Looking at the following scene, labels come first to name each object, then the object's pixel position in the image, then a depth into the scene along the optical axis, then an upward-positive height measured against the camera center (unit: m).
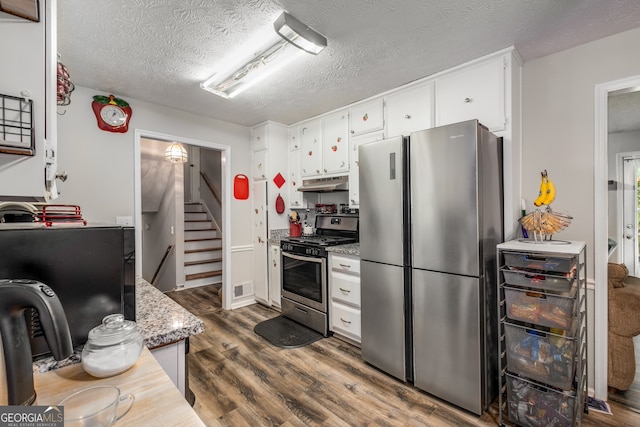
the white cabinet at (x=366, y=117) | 2.86 +1.03
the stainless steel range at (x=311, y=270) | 2.94 -0.64
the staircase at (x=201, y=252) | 4.99 -0.70
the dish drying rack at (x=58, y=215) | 1.28 +0.01
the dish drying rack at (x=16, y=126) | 0.69 +0.23
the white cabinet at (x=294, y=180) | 3.80 +0.47
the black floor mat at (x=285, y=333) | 2.79 -1.29
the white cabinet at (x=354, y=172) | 3.09 +0.46
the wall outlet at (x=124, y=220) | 2.84 -0.04
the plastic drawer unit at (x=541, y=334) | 1.59 -0.76
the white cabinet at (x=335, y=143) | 3.21 +0.84
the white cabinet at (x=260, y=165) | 3.76 +0.68
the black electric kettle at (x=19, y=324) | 0.58 -0.23
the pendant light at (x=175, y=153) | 4.21 +0.95
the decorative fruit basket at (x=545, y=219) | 1.79 -0.06
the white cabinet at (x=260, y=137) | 3.74 +1.07
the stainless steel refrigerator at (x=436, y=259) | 1.79 -0.34
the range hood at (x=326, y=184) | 3.22 +0.35
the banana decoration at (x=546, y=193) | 1.86 +0.11
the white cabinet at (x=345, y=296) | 2.62 -0.82
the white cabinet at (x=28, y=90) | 0.71 +0.34
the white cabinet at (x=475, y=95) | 2.07 +0.93
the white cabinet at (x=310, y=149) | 3.52 +0.85
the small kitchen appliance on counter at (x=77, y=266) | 0.76 -0.15
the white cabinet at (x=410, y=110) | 2.47 +0.96
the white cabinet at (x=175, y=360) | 1.04 -0.56
